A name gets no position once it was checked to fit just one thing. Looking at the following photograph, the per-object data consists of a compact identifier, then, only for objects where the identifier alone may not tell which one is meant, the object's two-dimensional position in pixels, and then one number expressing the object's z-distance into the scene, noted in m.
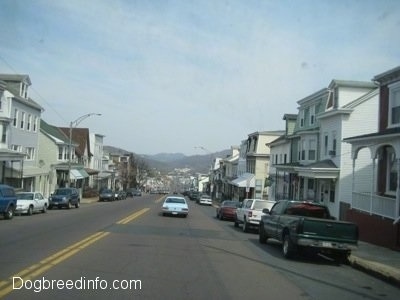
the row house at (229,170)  94.88
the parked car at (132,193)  99.69
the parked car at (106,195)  67.59
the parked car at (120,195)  74.62
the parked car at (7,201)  28.47
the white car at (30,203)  33.07
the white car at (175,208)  35.53
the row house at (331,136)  36.44
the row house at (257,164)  71.44
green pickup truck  15.82
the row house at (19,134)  42.87
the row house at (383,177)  21.30
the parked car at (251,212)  26.89
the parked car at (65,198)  43.69
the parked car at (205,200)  71.12
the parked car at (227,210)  36.91
